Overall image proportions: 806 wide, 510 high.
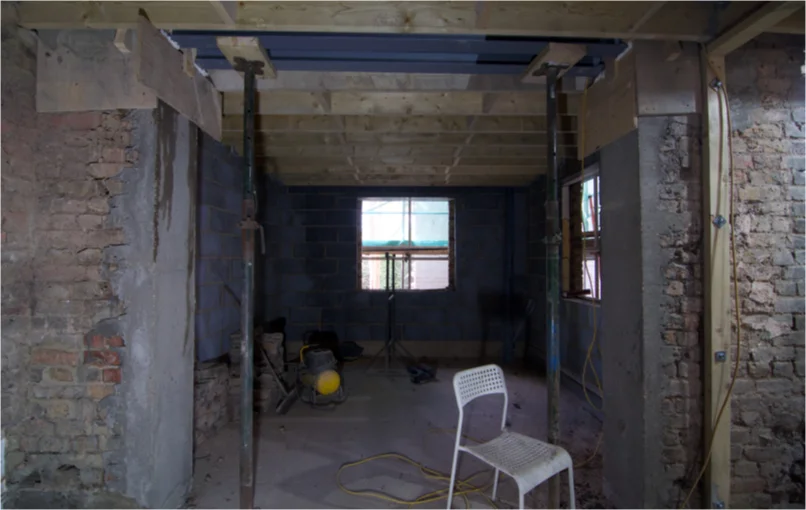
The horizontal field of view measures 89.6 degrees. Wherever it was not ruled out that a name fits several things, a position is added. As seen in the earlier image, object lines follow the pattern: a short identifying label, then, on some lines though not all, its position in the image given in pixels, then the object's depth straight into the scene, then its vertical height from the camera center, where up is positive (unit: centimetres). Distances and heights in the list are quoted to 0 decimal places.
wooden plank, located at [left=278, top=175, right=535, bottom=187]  510 +107
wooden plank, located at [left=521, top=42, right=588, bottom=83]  194 +101
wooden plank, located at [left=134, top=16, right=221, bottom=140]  184 +95
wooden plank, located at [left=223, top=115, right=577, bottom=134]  316 +111
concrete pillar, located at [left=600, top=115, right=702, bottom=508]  194 -21
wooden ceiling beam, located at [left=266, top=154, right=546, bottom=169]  418 +108
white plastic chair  179 -92
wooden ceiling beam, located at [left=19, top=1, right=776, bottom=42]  176 +109
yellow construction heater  367 -106
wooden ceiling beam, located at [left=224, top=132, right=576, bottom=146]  350 +110
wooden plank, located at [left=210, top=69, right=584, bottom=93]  244 +110
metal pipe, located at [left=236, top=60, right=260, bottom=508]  199 -18
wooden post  189 -11
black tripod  513 -88
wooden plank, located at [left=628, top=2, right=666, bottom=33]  170 +107
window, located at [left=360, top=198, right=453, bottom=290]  918 +79
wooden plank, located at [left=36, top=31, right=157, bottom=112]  193 +90
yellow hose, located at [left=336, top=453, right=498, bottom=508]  232 -135
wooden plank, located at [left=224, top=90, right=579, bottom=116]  275 +110
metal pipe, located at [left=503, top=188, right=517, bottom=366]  548 +3
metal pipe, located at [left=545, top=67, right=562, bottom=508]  201 -6
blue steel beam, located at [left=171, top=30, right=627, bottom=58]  196 +108
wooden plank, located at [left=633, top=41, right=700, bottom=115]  198 +90
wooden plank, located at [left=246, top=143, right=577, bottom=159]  383 +109
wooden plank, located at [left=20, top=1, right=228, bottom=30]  176 +110
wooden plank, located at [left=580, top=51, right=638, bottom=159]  203 +85
